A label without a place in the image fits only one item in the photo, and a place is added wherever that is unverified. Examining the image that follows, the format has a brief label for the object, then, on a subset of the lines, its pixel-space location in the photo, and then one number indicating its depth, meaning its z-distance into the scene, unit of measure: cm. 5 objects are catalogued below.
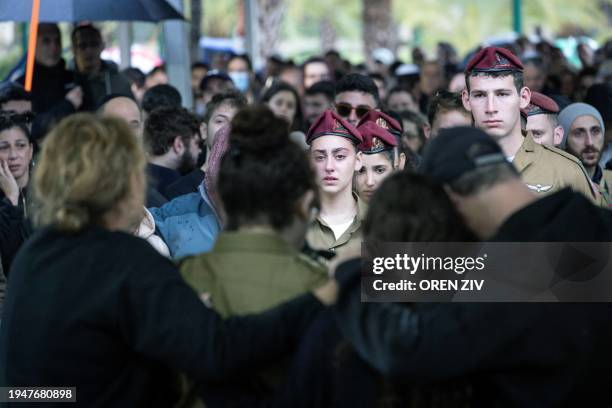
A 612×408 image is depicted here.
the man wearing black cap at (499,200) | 671
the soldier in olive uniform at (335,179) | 1259
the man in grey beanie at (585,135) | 1739
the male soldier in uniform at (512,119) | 1237
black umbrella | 1555
